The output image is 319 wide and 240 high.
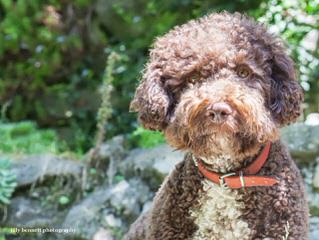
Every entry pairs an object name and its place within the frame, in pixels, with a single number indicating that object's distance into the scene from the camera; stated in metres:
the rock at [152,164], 5.02
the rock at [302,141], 4.93
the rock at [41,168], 5.31
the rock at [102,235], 4.84
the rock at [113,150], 5.38
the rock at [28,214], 5.10
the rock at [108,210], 4.91
